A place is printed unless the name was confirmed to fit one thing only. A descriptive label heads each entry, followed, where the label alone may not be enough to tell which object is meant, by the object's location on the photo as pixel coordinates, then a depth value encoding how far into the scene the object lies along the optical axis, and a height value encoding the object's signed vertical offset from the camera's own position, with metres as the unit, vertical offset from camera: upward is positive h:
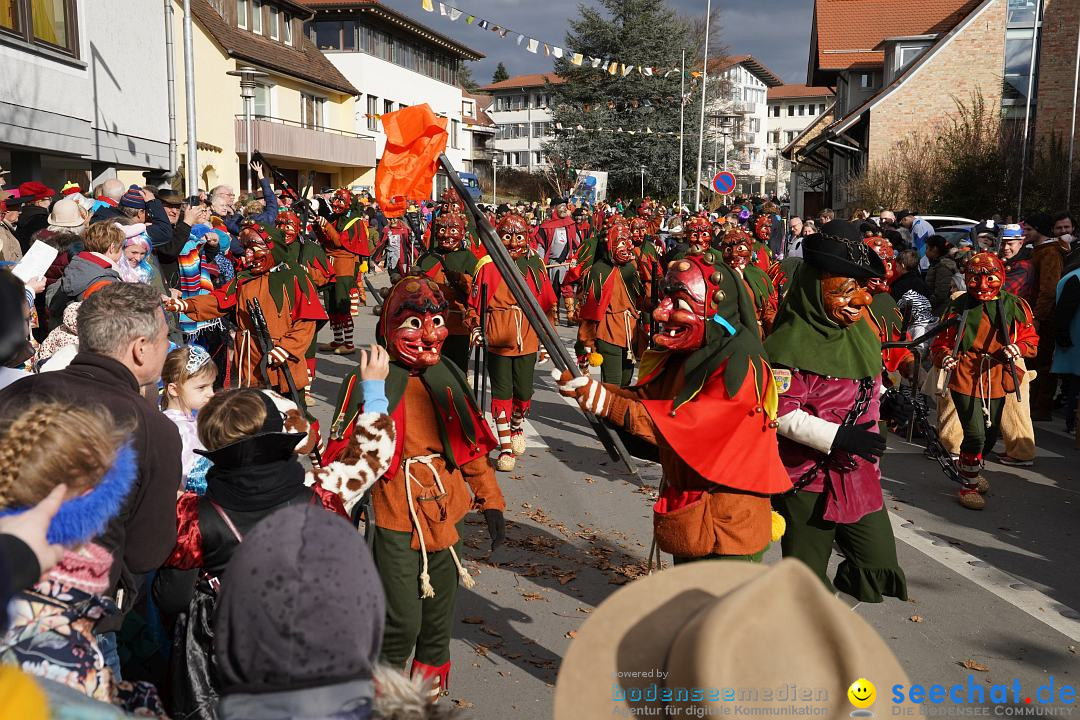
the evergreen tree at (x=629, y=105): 54.84 +6.45
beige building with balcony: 33.41 +4.39
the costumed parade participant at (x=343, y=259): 14.40 -0.67
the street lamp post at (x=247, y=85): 19.96 +2.62
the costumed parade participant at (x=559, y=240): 21.56 -0.49
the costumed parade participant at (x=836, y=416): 4.56 -0.90
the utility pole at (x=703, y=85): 37.62 +5.28
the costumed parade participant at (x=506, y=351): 9.12 -1.25
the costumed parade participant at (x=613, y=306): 10.11 -0.90
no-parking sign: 22.83 +0.89
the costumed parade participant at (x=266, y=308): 8.41 -0.84
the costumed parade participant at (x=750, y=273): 9.84 -0.54
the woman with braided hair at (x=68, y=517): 2.26 -0.77
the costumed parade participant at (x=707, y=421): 3.97 -0.81
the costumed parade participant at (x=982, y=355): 7.75 -1.03
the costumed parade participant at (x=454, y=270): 9.96 -0.57
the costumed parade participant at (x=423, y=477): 4.04 -1.11
